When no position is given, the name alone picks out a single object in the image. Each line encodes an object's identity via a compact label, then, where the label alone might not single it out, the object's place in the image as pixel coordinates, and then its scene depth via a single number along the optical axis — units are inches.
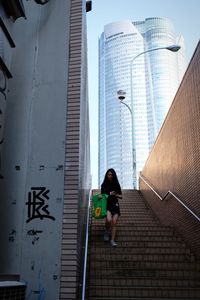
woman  293.2
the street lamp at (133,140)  748.6
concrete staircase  229.6
